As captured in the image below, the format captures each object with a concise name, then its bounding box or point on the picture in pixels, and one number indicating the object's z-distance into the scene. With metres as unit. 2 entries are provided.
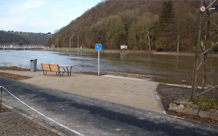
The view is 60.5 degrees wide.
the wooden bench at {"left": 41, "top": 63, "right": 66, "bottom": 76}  14.44
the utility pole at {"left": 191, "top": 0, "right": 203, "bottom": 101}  6.25
